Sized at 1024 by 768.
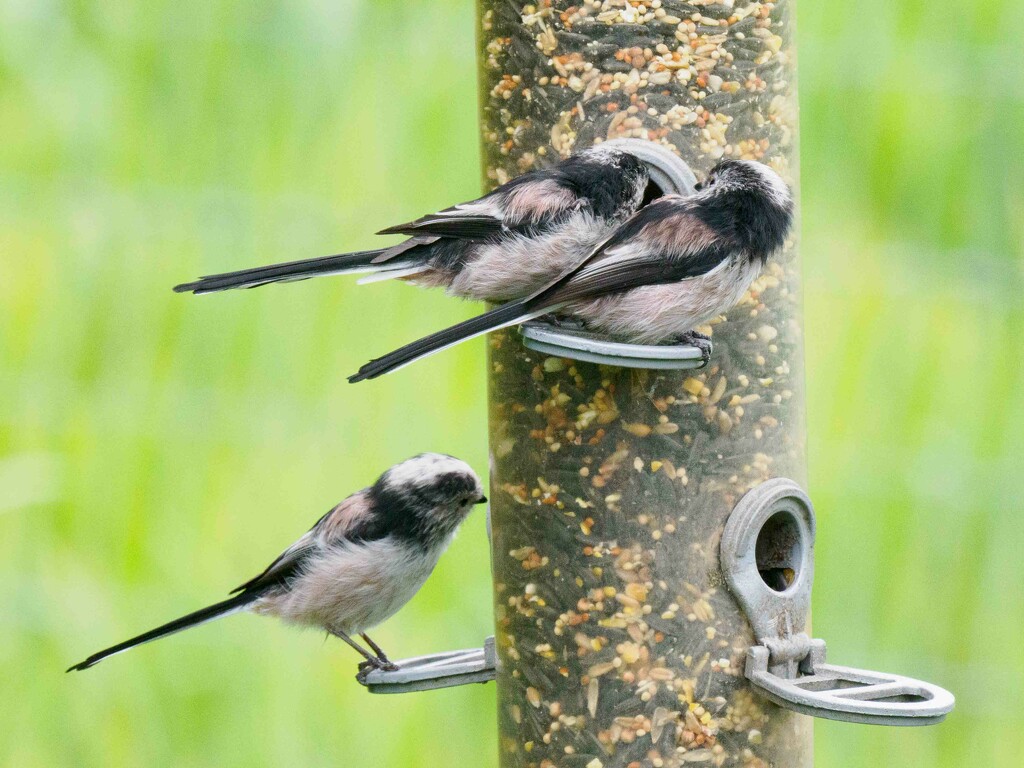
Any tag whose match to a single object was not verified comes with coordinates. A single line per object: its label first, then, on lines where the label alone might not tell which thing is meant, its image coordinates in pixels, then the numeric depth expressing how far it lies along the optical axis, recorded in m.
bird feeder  7.18
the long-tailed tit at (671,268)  6.59
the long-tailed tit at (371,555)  8.31
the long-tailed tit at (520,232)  6.88
